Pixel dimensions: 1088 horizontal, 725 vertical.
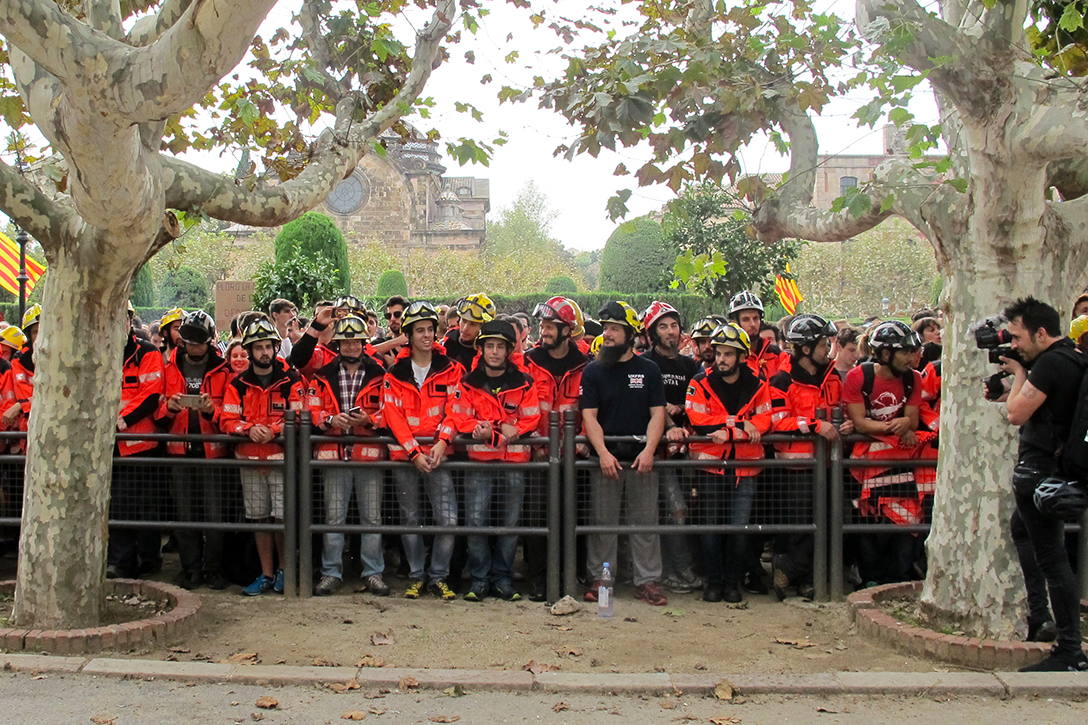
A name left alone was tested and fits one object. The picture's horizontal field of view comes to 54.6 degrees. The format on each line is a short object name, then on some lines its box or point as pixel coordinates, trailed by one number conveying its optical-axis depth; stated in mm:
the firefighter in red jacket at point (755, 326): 8625
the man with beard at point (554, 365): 7562
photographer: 5320
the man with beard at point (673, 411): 7266
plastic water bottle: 6816
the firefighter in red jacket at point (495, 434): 7207
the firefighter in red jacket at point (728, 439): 7227
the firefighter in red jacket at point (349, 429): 7234
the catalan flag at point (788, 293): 18891
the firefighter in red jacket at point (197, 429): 7332
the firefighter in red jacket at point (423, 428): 7113
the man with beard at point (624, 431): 7172
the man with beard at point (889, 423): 7277
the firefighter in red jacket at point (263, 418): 7320
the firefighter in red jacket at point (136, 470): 7312
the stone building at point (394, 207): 65250
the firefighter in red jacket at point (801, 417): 7258
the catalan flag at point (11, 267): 16422
